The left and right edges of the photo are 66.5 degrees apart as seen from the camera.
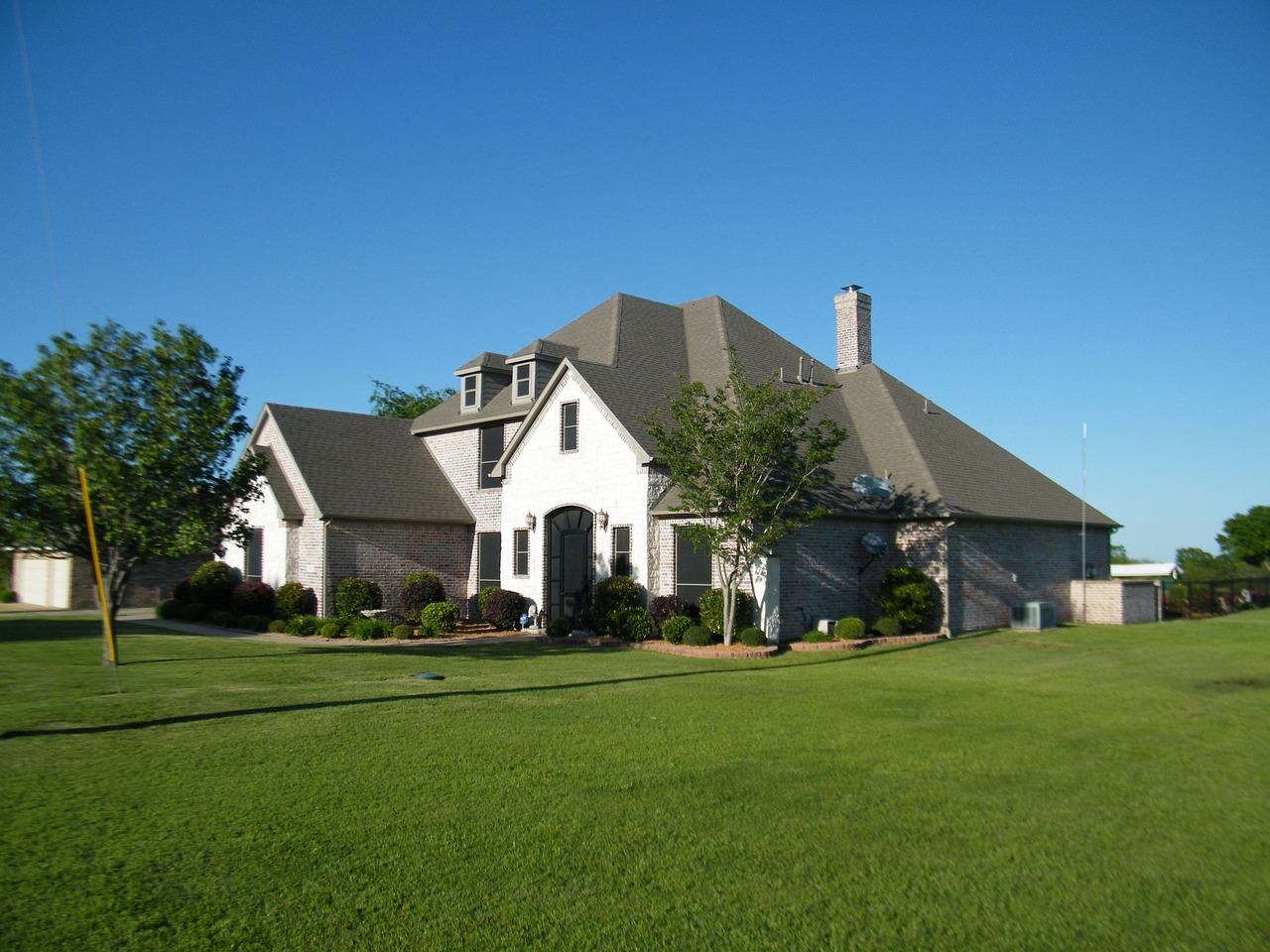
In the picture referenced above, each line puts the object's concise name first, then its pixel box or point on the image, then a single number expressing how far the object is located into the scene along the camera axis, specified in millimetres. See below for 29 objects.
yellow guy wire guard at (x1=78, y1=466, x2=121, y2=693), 13547
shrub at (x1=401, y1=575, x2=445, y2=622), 27266
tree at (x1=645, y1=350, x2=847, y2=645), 20359
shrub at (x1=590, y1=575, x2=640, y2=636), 22578
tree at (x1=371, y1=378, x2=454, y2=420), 64188
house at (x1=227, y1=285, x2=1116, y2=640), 23656
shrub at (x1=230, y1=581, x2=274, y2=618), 26953
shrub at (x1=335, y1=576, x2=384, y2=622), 26234
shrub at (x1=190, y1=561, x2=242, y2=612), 28266
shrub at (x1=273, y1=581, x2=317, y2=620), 26438
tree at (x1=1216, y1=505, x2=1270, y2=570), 49219
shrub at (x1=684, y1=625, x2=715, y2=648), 20781
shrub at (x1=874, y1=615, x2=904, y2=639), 22438
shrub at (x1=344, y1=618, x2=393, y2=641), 22734
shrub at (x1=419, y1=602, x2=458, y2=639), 25172
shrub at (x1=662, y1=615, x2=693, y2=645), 21266
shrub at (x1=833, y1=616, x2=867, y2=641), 21484
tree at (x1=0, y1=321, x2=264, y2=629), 15602
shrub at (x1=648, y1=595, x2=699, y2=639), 22031
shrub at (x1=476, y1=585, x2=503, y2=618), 27062
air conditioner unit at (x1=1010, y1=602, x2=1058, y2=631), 25375
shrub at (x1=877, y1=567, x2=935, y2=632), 22969
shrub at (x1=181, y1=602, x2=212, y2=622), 27703
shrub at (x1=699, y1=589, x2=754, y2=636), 21375
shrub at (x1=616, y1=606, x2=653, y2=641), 21969
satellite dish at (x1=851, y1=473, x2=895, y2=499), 24281
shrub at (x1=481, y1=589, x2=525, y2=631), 26125
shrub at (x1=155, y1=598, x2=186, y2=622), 28625
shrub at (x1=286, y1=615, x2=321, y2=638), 23766
